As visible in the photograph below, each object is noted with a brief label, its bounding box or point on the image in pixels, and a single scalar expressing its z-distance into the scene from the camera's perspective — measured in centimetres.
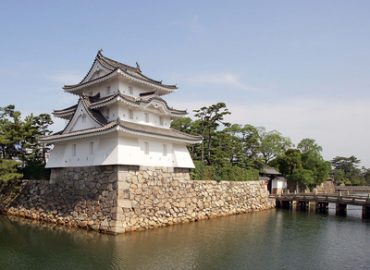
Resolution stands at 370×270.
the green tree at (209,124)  3091
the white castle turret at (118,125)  1842
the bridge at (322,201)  2585
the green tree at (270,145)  4428
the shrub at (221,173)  2510
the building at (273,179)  3676
